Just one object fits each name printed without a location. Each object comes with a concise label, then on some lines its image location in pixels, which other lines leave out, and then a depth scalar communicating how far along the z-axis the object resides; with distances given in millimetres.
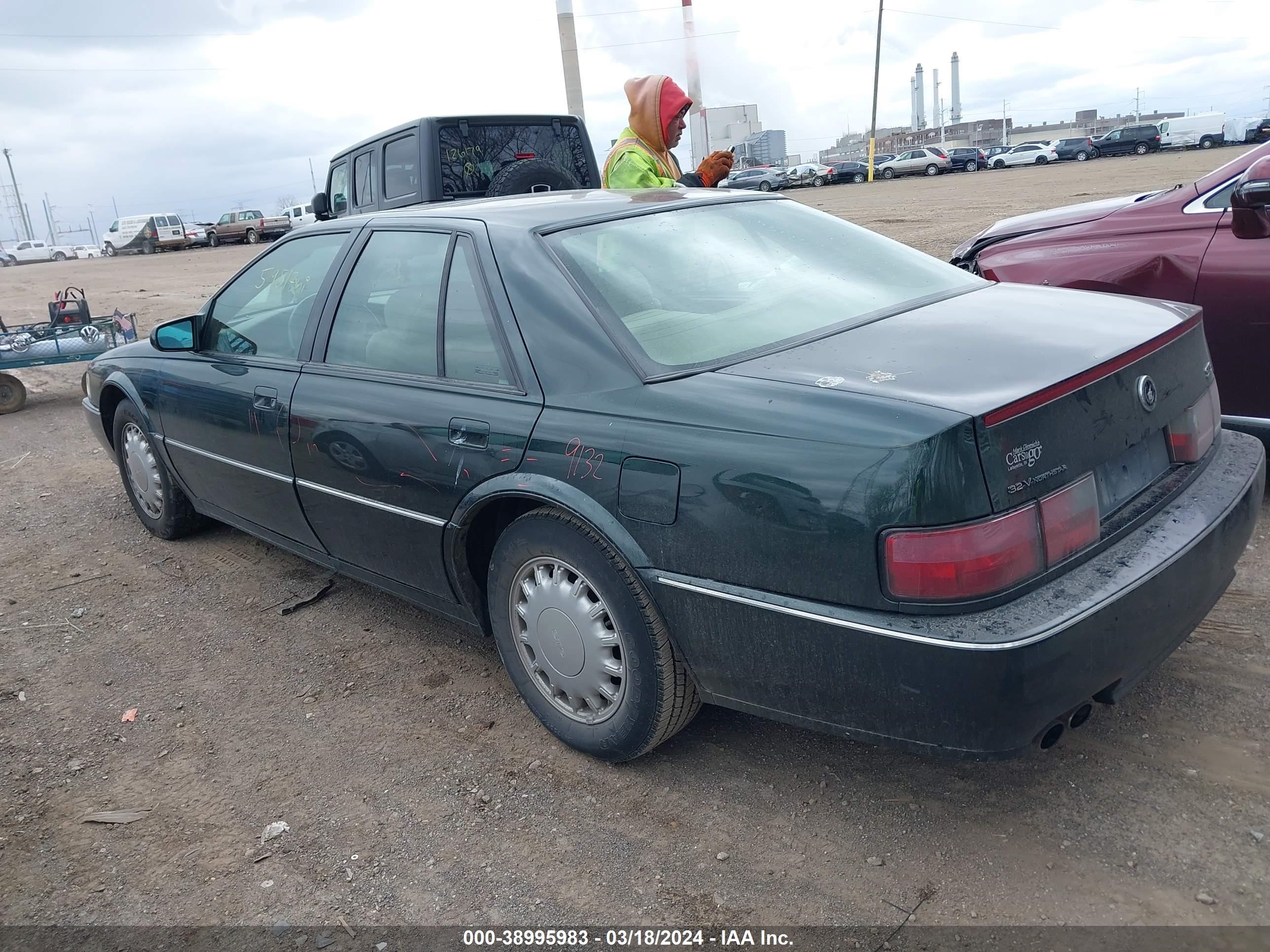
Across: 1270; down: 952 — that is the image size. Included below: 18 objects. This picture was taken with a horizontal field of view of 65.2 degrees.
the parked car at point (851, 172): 49844
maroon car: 4016
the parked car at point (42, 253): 57656
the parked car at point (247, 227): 41469
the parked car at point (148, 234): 42281
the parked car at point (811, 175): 51625
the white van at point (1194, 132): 45188
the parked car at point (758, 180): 45469
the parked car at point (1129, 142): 45188
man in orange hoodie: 4992
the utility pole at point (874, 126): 51316
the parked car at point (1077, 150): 45812
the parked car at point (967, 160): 47906
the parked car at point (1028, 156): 47375
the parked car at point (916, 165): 47344
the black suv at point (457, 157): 7754
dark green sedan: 2059
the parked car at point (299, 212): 42416
